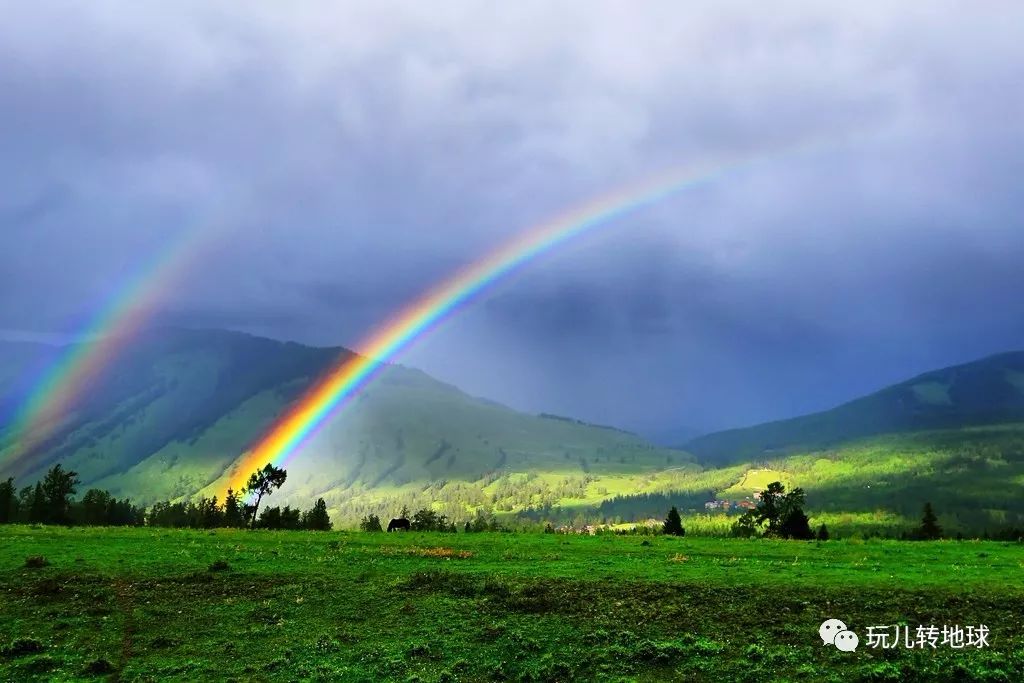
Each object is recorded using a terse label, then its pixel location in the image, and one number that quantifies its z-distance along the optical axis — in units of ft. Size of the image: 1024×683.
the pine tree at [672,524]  316.07
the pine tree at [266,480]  384.27
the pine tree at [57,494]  330.13
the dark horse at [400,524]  286.25
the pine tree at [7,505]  338.34
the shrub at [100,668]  84.64
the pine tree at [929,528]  293.43
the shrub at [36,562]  123.54
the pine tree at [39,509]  326.03
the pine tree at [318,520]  348.06
